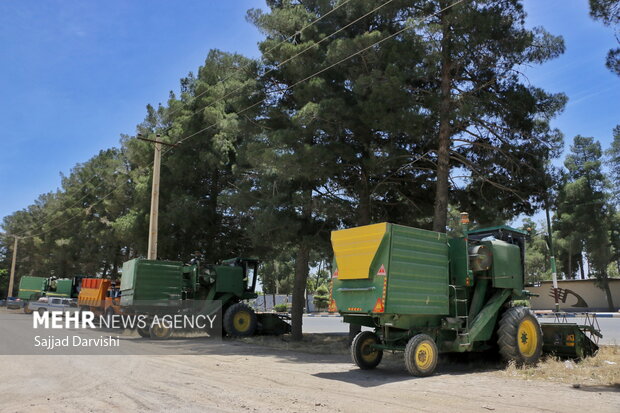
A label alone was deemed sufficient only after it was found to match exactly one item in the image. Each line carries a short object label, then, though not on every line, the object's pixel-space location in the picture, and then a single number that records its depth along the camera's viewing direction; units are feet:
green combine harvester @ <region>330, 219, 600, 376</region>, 29.91
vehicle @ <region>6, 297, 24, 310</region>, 130.38
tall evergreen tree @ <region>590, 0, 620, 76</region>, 33.65
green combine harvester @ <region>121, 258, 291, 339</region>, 57.67
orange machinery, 70.28
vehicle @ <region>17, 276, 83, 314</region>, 112.16
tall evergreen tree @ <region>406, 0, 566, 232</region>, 44.52
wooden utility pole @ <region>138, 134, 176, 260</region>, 66.59
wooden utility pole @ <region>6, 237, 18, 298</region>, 170.11
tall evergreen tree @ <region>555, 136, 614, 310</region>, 126.93
